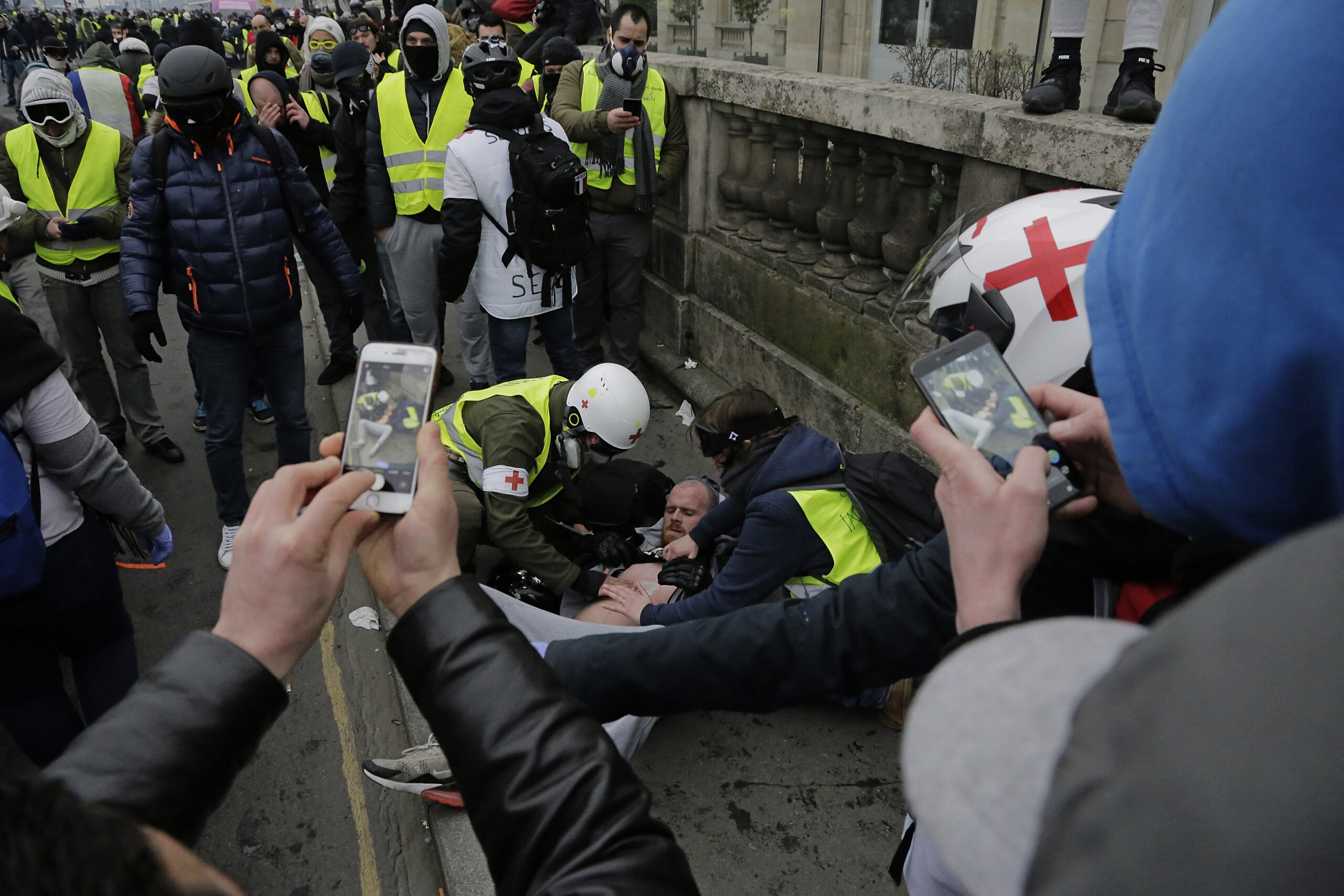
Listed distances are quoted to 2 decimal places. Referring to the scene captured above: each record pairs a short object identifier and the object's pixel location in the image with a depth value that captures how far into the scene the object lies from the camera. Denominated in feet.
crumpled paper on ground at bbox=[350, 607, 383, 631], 12.88
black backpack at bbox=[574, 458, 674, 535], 13.53
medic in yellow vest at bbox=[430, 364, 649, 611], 11.91
